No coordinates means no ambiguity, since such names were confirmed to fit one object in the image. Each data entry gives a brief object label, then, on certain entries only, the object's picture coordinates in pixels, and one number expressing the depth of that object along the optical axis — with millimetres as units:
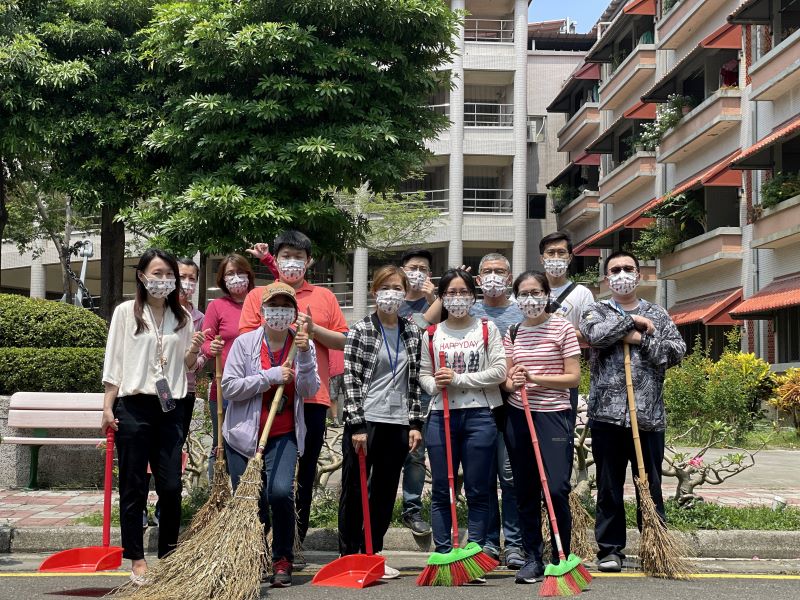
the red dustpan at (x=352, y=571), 6254
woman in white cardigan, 6375
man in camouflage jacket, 6688
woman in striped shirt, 6348
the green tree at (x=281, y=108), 18125
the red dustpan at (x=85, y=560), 6180
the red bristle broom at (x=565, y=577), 5824
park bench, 10133
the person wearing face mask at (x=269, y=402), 6184
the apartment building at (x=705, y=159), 23141
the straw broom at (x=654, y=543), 6457
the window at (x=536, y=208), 43531
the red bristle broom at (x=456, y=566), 6125
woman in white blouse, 6238
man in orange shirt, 6590
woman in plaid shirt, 6551
